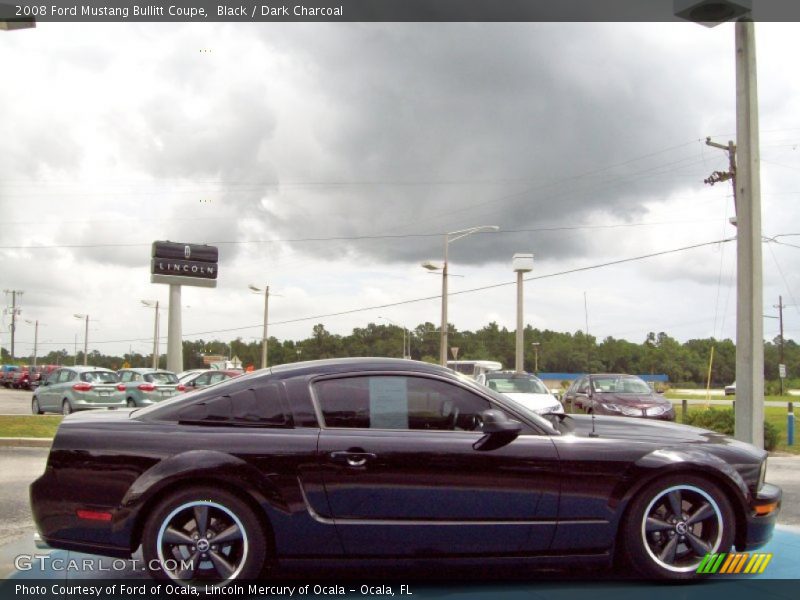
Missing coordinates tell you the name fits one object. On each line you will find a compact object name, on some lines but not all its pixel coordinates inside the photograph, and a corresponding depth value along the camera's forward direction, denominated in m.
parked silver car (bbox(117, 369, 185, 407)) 23.22
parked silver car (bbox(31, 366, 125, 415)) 22.64
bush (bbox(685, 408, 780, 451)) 15.73
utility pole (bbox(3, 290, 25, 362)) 105.56
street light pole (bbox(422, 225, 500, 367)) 32.19
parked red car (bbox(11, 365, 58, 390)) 49.16
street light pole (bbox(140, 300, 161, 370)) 63.83
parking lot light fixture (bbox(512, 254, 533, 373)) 35.81
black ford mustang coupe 4.27
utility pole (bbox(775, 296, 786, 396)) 95.59
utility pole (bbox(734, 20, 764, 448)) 10.37
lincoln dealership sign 49.25
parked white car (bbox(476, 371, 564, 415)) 15.86
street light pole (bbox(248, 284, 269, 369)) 47.69
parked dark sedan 17.41
